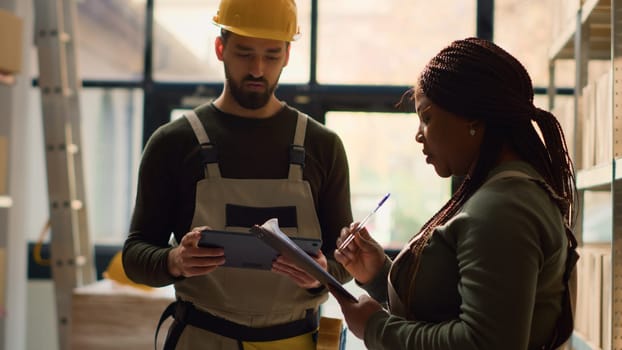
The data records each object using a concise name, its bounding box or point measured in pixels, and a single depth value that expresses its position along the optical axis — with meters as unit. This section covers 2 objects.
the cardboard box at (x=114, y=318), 3.35
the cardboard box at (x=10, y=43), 3.19
